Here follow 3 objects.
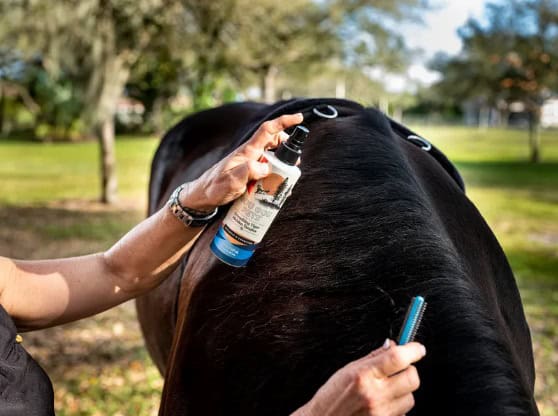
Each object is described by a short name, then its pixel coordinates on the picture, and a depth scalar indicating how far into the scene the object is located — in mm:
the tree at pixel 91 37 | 9688
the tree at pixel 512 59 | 22641
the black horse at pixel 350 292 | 1185
